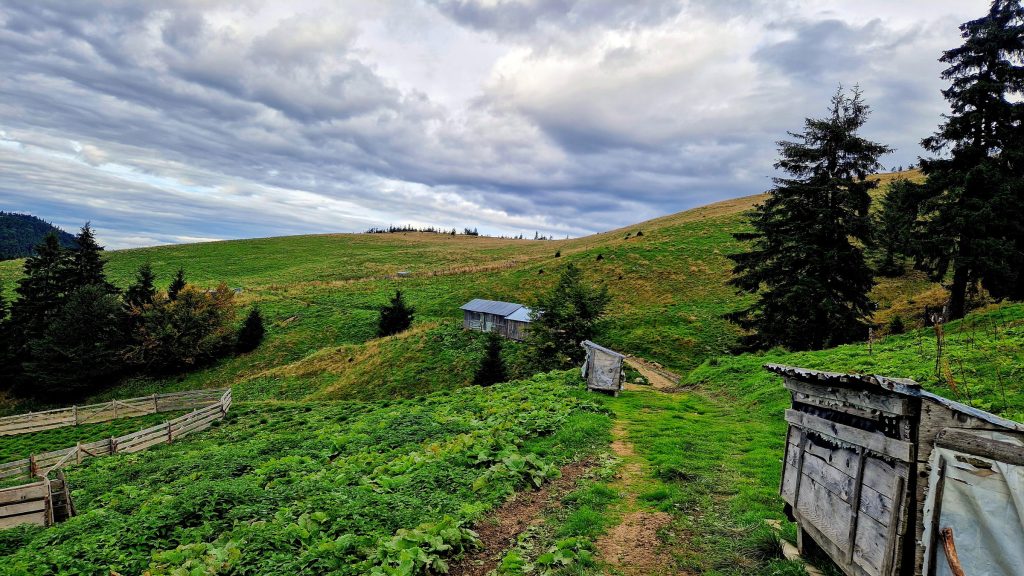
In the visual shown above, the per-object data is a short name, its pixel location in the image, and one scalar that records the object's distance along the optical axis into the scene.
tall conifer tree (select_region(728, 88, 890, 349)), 23.12
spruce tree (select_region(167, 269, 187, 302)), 51.76
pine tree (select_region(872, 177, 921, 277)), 23.63
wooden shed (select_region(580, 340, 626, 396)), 20.97
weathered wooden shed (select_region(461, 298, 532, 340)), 42.94
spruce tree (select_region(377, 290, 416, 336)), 49.25
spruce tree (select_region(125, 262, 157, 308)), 49.47
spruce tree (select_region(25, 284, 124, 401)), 41.09
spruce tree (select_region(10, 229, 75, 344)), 46.06
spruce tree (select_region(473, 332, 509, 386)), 31.38
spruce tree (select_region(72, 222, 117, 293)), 49.91
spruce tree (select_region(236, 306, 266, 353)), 49.84
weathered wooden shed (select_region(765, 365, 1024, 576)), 4.04
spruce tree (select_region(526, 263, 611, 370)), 31.48
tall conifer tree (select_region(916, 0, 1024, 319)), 20.75
